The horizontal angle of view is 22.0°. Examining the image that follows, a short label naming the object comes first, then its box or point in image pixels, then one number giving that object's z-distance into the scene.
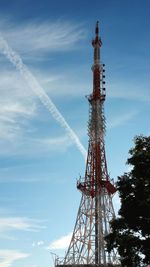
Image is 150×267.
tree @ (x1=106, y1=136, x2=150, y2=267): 30.14
